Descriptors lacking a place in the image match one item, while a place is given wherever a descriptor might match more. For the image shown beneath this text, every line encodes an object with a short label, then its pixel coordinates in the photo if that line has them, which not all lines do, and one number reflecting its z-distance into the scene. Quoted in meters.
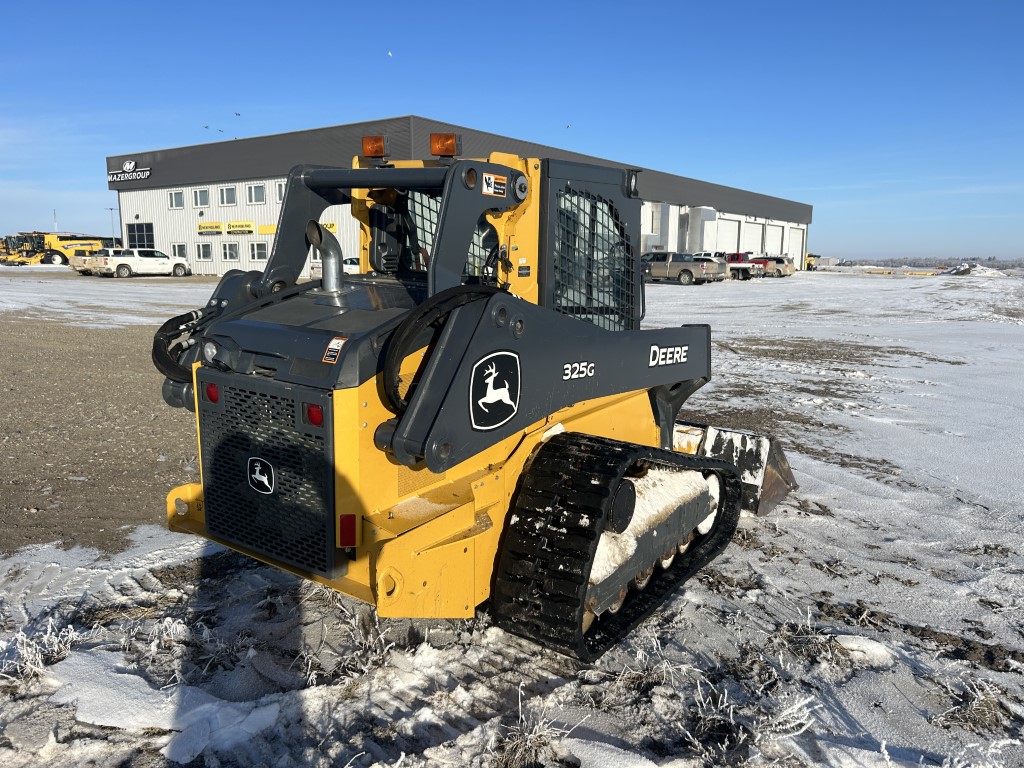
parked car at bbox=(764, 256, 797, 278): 46.16
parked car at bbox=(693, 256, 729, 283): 36.97
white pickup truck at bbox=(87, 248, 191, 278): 37.06
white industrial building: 37.06
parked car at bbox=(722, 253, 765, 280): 43.12
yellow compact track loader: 3.11
